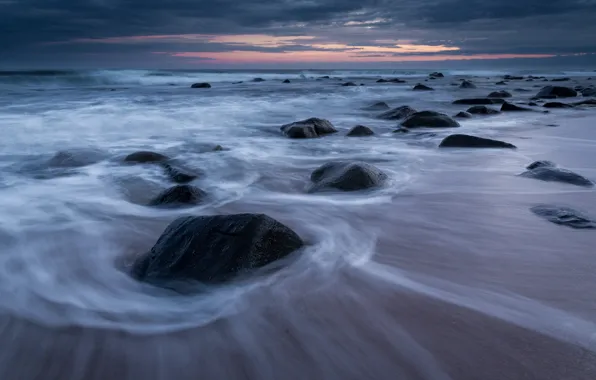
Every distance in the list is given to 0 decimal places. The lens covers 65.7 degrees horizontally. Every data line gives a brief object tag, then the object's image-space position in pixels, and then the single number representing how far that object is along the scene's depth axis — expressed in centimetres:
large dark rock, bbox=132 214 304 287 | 236
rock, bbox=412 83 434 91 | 2114
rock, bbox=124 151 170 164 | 561
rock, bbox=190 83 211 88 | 2683
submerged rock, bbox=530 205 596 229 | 309
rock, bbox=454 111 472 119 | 1015
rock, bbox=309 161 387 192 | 412
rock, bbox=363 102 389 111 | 1234
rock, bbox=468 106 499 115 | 1080
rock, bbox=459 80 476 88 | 2322
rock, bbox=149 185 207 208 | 375
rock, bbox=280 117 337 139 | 763
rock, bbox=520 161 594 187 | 412
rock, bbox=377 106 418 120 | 1019
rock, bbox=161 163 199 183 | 471
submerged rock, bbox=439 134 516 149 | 616
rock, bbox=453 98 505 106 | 1358
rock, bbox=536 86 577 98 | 1612
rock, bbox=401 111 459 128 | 847
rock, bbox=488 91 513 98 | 1639
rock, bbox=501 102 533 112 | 1128
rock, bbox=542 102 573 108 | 1168
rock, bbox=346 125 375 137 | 779
